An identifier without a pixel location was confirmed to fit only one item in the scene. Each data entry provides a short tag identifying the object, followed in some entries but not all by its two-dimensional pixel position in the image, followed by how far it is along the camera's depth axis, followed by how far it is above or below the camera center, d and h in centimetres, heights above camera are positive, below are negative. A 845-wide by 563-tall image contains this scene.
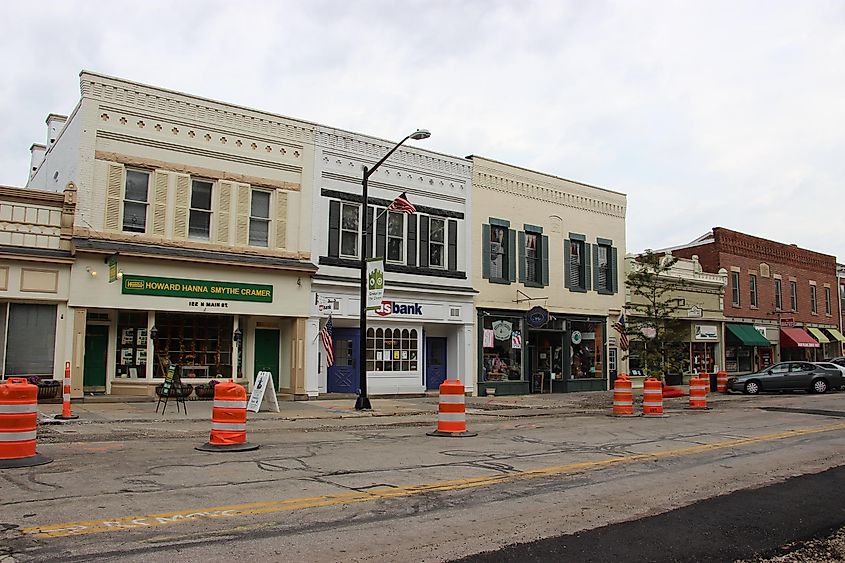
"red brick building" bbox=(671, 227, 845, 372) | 4009 +396
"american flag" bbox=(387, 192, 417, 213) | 2258 +475
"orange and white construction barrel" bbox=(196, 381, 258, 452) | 1191 -94
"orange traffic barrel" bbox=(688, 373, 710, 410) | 2341 -92
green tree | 3022 +168
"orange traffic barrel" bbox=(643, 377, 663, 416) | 2014 -87
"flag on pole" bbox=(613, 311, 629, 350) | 2981 +139
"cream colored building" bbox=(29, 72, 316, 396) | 2055 +355
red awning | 4250 +163
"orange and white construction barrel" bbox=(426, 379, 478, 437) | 1473 -93
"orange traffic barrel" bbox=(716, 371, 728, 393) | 3238 -70
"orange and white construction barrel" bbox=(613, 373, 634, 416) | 1983 -90
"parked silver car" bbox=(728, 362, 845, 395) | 3150 -58
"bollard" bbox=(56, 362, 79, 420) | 1604 -109
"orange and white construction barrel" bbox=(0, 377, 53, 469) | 991 -91
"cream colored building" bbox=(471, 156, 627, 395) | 2888 +345
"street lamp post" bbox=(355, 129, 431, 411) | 2023 +53
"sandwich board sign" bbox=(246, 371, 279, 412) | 1886 -81
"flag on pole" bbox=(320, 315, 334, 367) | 2321 +60
